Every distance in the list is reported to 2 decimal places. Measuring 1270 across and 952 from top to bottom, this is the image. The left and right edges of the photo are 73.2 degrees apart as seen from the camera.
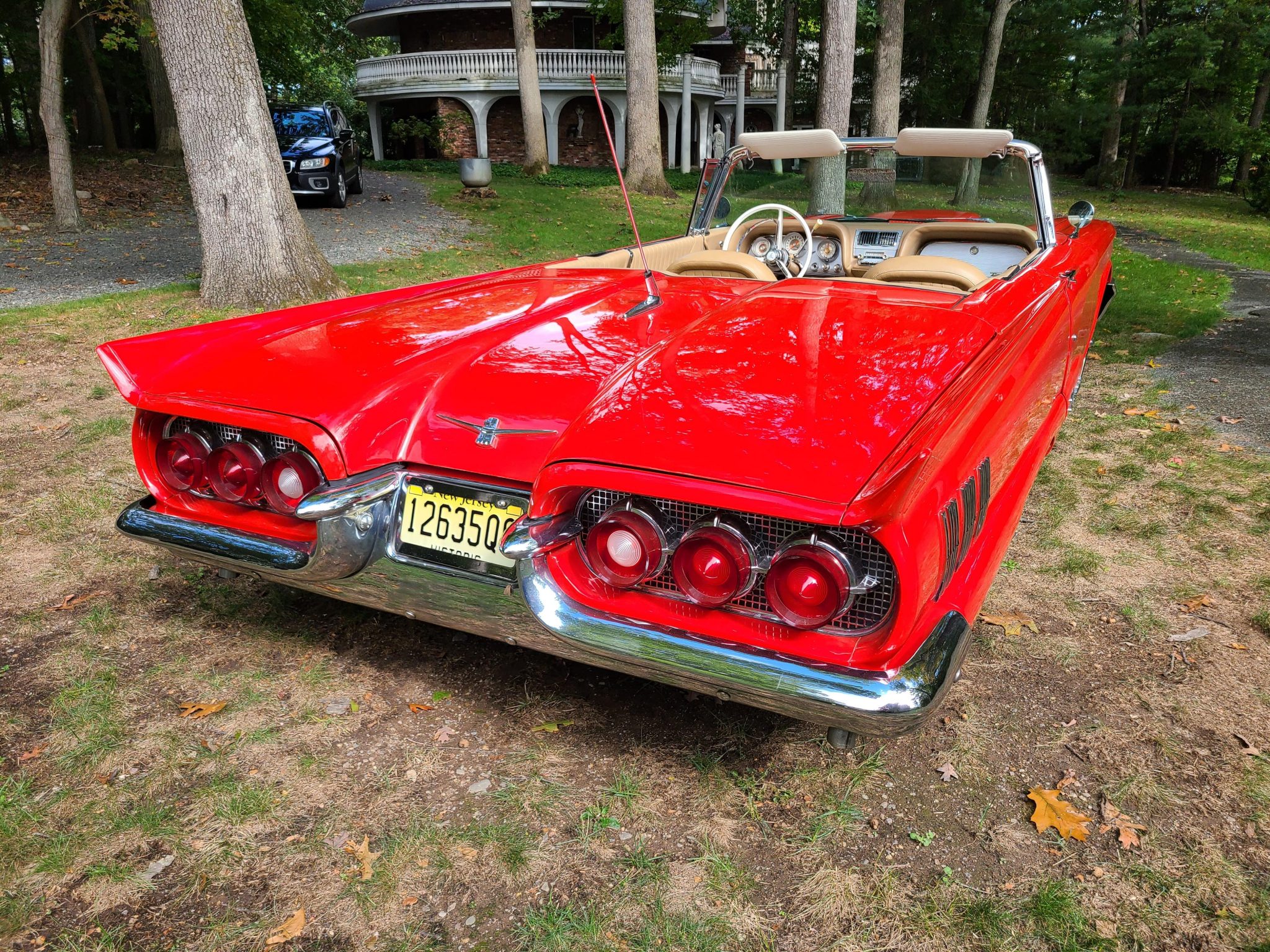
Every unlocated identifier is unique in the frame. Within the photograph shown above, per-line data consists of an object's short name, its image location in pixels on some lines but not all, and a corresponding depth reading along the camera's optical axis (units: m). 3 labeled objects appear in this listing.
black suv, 12.36
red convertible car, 1.63
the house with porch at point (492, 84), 25.73
